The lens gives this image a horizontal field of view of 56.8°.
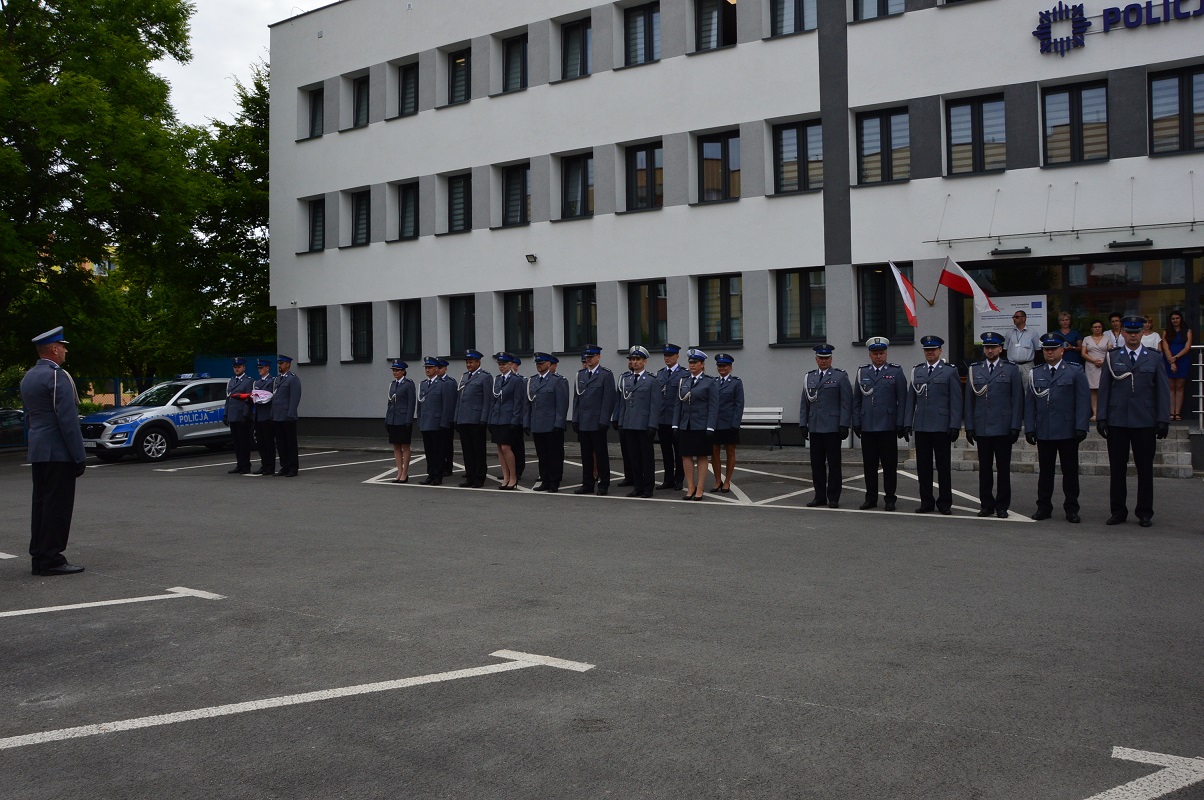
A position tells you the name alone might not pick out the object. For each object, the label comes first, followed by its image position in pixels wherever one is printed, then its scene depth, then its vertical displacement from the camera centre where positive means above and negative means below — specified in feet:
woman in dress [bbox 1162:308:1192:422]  55.26 +1.56
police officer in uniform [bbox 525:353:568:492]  52.60 -0.58
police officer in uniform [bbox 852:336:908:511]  43.11 -0.62
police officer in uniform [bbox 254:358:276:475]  63.67 -1.42
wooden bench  72.02 -1.26
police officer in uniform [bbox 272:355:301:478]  62.64 -0.57
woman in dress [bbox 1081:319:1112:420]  53.98 +2.13
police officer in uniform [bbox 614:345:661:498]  49.52 -0.64
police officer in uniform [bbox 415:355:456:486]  57.26 -0.57
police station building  61.72 +15.35
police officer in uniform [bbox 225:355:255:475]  65.77 +0.11
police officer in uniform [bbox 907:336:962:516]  41.65 -0.75
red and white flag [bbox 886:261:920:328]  63.52 +5.87
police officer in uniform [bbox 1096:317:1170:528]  37.63 -0.57
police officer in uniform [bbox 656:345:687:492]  50.16 -0.61
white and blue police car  75.41 -0.64
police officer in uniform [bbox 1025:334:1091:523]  38.86 -0.79
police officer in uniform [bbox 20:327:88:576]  30.35 -0.88
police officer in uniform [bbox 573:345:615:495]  50.85 -0.44
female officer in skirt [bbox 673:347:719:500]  47.55 -0.74
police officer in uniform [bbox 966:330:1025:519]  40.26 -0.81
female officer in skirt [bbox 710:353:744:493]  48.78 -0.17
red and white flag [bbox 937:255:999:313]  60.21 +6.48
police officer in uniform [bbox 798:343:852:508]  44.50 -0.81
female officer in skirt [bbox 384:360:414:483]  58.49 -0.59
